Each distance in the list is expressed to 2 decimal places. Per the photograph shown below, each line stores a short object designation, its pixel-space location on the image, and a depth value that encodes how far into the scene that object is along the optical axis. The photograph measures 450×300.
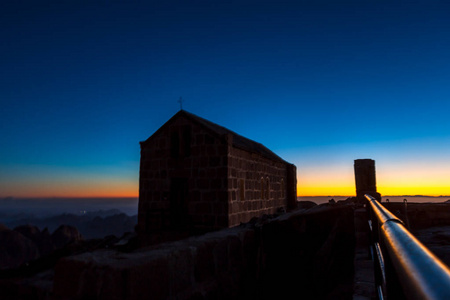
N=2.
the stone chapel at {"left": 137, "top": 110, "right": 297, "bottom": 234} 13.51
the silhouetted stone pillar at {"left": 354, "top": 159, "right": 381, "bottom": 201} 13.43
